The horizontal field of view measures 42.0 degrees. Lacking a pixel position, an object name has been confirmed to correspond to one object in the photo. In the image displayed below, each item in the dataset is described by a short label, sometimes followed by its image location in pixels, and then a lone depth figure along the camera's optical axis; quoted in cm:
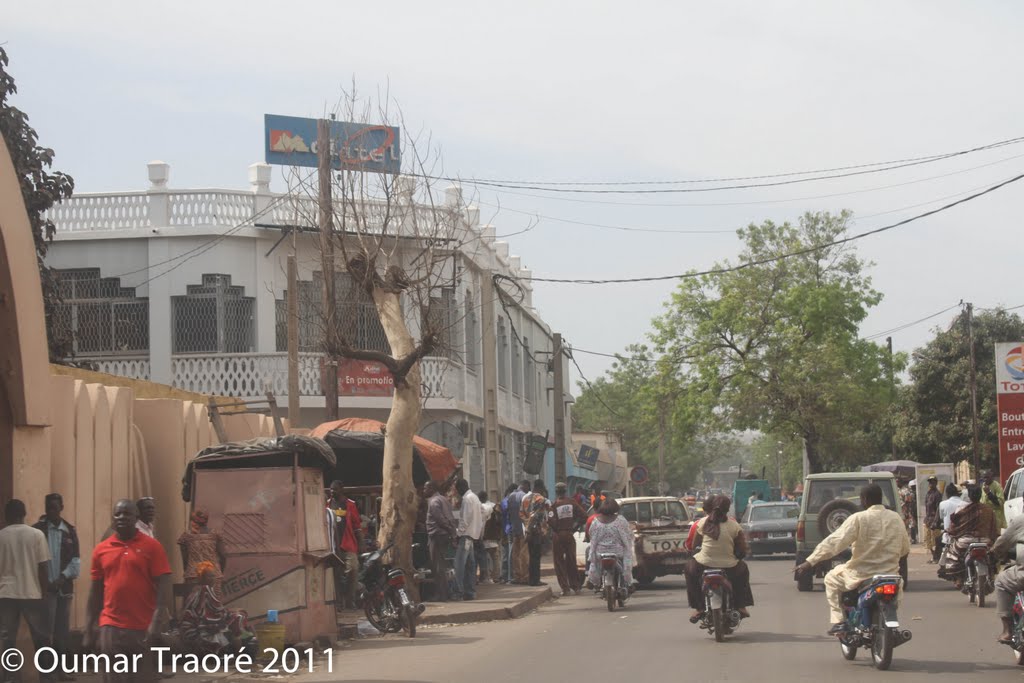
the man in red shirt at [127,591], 931
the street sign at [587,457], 3700
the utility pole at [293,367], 2447
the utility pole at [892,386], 5494
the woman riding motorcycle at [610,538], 1892
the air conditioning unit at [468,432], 3205
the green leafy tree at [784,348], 5203
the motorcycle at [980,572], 1762
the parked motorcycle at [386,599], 1590
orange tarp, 2152
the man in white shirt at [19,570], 1098
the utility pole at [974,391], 4312
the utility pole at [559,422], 3216
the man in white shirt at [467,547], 2041
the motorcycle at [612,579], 1881
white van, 1905
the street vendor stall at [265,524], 1402
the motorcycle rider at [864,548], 1198
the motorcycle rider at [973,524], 1800
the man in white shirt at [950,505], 2169
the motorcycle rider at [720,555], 1454
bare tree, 1811
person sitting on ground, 1237
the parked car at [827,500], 2122
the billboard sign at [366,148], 2083
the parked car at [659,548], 2378
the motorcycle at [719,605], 1432
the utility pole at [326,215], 2036
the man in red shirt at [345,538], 1795
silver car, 3344
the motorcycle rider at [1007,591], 1177
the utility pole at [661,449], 5812
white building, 2997
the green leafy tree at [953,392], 5097
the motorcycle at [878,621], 1153
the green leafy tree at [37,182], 2200
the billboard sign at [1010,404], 2906
